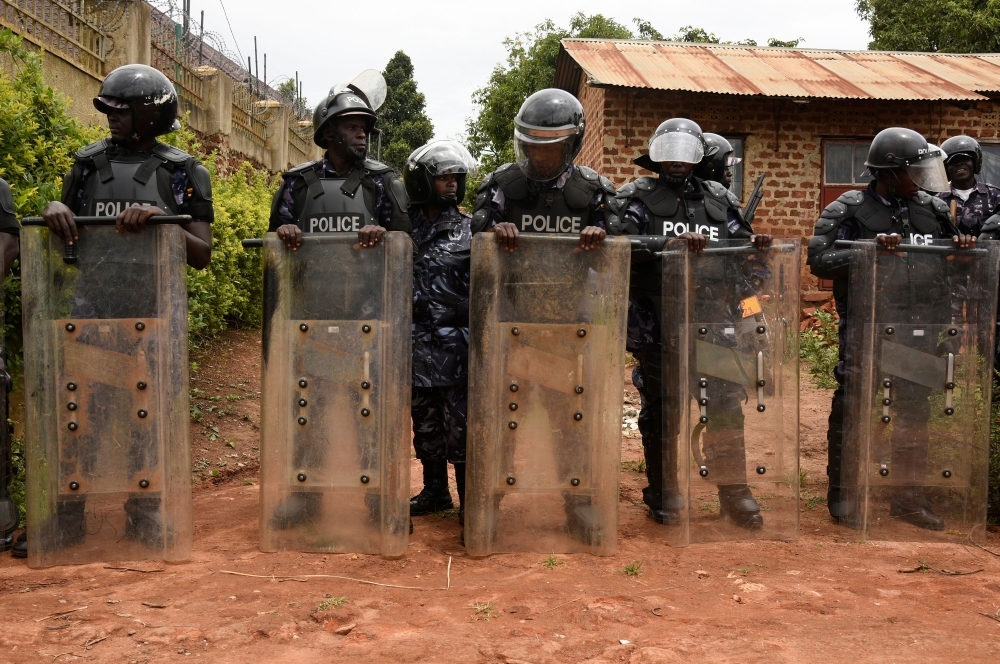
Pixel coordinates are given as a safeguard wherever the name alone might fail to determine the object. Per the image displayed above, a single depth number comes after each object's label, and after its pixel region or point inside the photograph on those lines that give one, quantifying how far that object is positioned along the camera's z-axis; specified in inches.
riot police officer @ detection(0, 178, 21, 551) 164.4
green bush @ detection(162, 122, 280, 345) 294.7
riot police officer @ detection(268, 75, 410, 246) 182.7
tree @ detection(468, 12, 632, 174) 808.3
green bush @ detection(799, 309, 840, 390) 361.3
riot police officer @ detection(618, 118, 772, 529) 198.1
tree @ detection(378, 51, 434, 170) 1210.6
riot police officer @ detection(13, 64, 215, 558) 169.0
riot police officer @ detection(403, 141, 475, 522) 192.2
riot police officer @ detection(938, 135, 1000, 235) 255.9
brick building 486.3
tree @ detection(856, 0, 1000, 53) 713.0
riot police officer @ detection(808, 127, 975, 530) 198.8
